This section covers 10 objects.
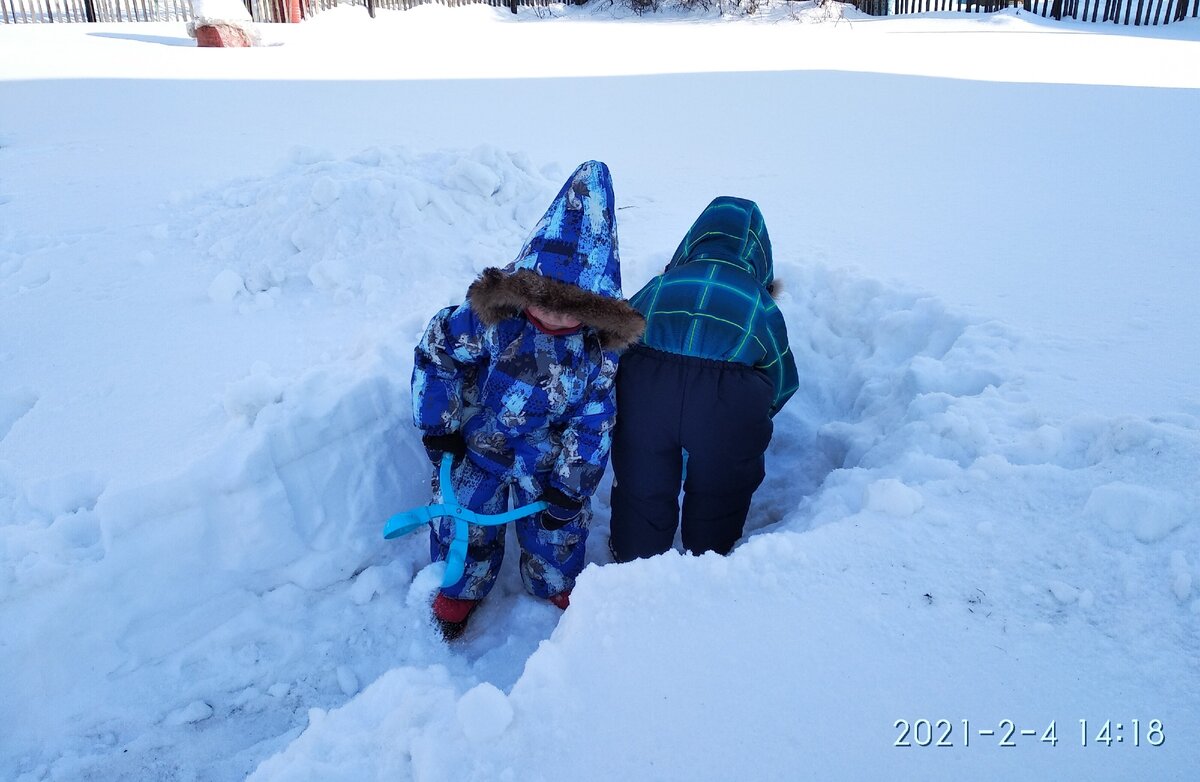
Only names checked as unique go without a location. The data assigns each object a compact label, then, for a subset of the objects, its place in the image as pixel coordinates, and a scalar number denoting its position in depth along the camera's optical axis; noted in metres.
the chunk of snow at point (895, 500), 1.70
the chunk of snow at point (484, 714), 1.24
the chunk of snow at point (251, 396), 2.27
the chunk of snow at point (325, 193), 3.19
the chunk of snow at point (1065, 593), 1.45
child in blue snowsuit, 1.91
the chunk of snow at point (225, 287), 2.90
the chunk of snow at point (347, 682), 1.98
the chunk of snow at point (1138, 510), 1.54
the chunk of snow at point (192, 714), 1.87
